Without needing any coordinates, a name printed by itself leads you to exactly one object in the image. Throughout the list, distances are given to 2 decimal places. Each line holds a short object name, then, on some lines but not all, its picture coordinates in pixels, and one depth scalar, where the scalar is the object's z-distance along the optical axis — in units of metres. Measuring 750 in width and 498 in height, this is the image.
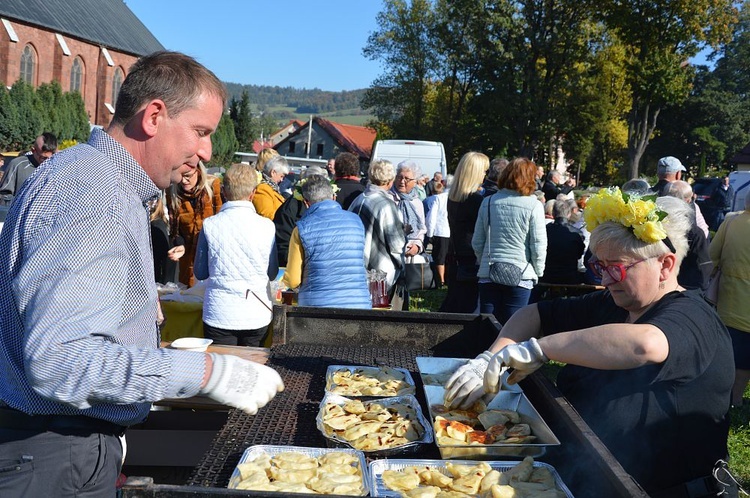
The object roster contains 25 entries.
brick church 39.25
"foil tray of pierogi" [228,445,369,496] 1.79
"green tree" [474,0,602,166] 33.41
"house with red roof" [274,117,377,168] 69.31
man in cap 7.13
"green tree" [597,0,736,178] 23.61
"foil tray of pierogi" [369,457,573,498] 1.83
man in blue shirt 1.46
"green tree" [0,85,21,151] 33.22
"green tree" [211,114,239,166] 51.66
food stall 1.78
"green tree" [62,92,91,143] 38.62
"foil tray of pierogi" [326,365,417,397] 2.59
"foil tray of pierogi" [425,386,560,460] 2.07
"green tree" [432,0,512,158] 34.28
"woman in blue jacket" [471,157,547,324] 5.63
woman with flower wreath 2.17
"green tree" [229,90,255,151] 67.44
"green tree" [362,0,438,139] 47.31
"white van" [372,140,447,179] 15.53
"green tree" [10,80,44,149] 34.44
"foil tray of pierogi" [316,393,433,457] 2.14
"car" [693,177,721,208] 13.38
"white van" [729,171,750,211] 13.74
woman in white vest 4.53
